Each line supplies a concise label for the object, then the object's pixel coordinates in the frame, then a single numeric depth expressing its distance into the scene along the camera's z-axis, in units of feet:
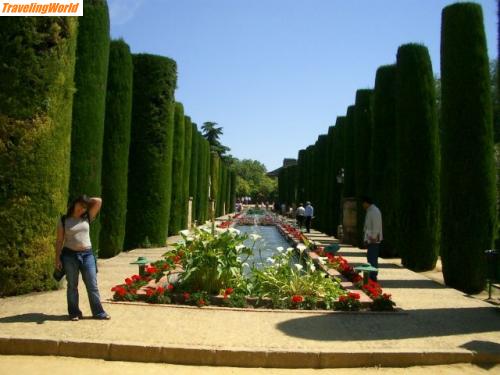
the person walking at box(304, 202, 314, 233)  82.69
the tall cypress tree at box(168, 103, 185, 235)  65.92
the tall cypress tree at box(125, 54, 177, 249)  52.54
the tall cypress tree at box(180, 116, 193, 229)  76.82
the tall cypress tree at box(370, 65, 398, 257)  53.31
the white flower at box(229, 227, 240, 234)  27.66
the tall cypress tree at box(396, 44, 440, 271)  43.55
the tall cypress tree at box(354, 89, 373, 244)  60.90
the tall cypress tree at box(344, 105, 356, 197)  67.46
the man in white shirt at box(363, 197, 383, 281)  32.22
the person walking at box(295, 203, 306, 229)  90.86
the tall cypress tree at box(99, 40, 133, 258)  45.83
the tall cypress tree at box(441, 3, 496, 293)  33.35
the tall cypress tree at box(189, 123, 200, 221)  91.40
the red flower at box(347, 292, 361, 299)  24.78
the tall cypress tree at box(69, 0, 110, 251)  38.55
